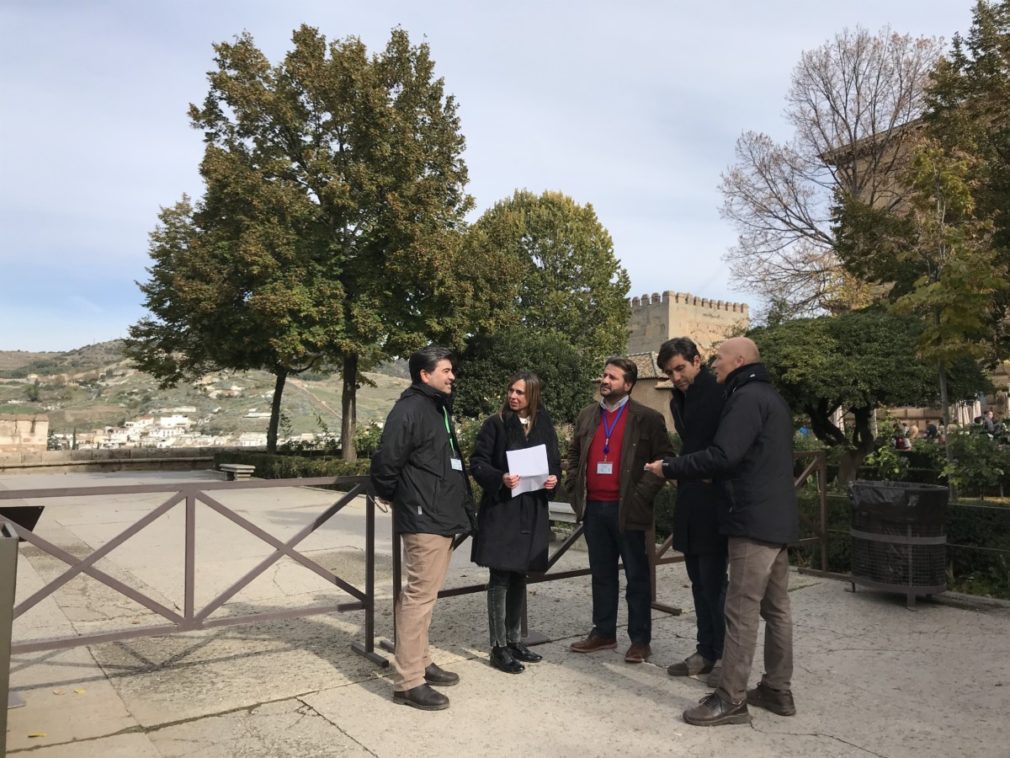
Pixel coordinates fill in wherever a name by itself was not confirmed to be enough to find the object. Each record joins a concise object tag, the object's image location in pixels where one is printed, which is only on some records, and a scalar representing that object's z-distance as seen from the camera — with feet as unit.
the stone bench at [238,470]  66.39
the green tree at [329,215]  64.13
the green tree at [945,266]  22.82
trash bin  18.90
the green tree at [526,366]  85.92
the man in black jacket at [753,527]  11.75
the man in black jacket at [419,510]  12.73
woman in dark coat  14.26
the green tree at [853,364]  33.27
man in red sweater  14.88
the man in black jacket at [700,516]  13.85
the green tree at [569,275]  130.41
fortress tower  186.29
